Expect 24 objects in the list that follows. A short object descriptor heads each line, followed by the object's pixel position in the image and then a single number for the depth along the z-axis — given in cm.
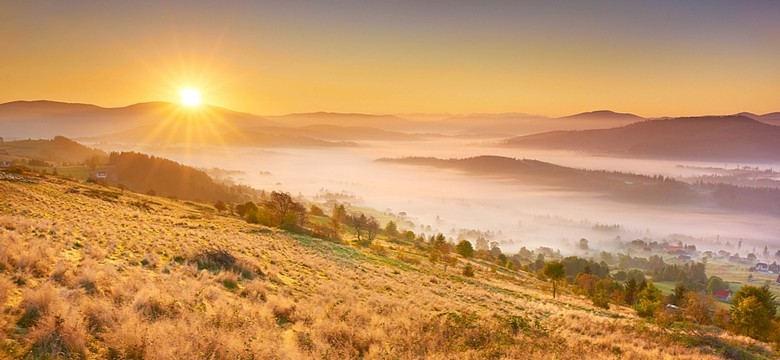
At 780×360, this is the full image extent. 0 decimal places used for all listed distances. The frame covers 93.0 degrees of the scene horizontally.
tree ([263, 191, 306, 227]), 6203
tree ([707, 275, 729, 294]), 13073
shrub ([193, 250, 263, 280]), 1788
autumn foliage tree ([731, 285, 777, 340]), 3997
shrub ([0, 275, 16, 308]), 877
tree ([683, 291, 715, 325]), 3884
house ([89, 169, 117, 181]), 14130
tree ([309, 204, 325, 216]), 14118
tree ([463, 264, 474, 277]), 5082
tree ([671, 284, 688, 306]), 6354
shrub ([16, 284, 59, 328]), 813
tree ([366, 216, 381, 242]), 9591
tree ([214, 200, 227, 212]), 8481
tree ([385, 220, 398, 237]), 13012
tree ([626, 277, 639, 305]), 6051
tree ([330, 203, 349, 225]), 10142
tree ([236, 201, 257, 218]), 7288
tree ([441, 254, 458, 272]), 6719
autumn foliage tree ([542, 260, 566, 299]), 4525
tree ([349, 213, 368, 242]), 9164
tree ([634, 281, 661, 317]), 3511
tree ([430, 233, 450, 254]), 7770
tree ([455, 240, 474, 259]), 8550
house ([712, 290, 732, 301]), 11925
